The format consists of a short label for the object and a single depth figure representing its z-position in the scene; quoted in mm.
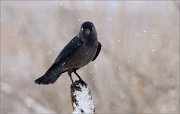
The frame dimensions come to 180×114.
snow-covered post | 6148
